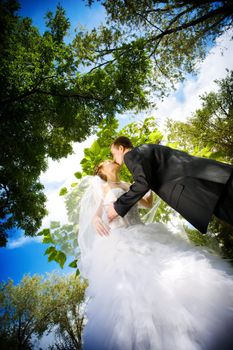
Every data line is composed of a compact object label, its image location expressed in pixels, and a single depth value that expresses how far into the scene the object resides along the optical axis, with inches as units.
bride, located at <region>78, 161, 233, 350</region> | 48.8
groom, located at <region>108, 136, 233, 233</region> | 66.7
